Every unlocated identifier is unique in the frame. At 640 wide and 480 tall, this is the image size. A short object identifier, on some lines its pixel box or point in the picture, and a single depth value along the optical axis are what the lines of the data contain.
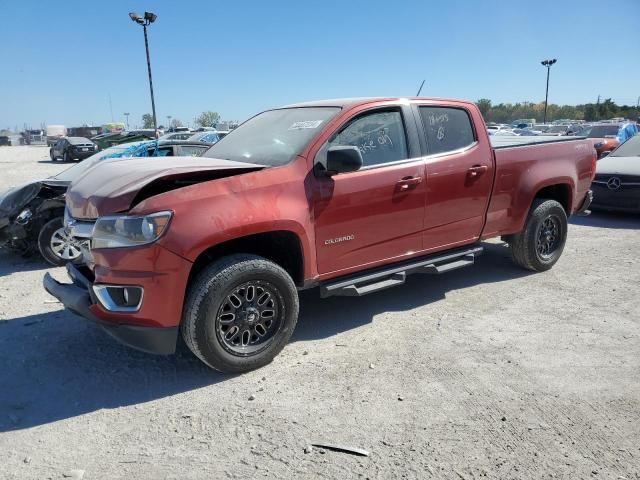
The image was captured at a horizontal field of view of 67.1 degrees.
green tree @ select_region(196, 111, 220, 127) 113.56
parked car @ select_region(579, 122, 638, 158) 14.65
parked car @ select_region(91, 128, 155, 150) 26.06
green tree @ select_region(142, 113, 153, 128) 102.60
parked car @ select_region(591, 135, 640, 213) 8.52
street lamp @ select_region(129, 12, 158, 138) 21.97
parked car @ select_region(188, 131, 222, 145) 20.36
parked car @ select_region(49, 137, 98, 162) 26.74
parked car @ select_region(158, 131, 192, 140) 24.54
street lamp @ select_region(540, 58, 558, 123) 41.25
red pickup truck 3.06
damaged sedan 6.00
